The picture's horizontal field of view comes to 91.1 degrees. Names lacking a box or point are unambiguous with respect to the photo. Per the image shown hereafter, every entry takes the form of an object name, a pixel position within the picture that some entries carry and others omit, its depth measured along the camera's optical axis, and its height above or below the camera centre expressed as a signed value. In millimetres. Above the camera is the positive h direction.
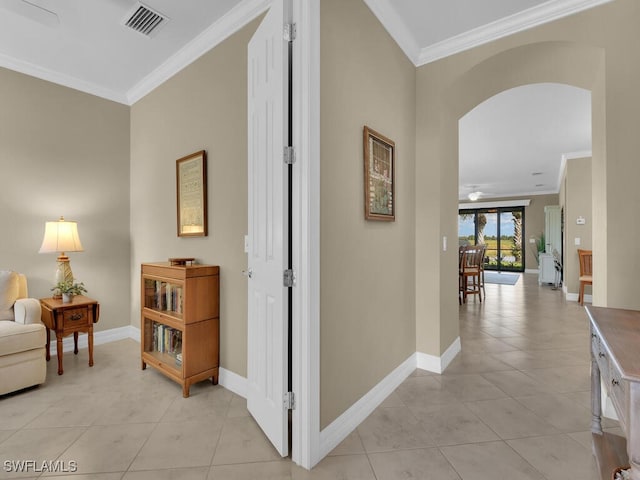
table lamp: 2830 -6
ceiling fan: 8406 +1567
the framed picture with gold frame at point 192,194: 2650 +415
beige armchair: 2240 -720
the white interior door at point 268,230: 1634 +58
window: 11164 +226
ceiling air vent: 2281 +1684
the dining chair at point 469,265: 5582 -465
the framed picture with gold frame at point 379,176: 2100 +455
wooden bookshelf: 2314 -628
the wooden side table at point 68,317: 2658 -664
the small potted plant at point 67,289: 2795 -435
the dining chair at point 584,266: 5504 -475
